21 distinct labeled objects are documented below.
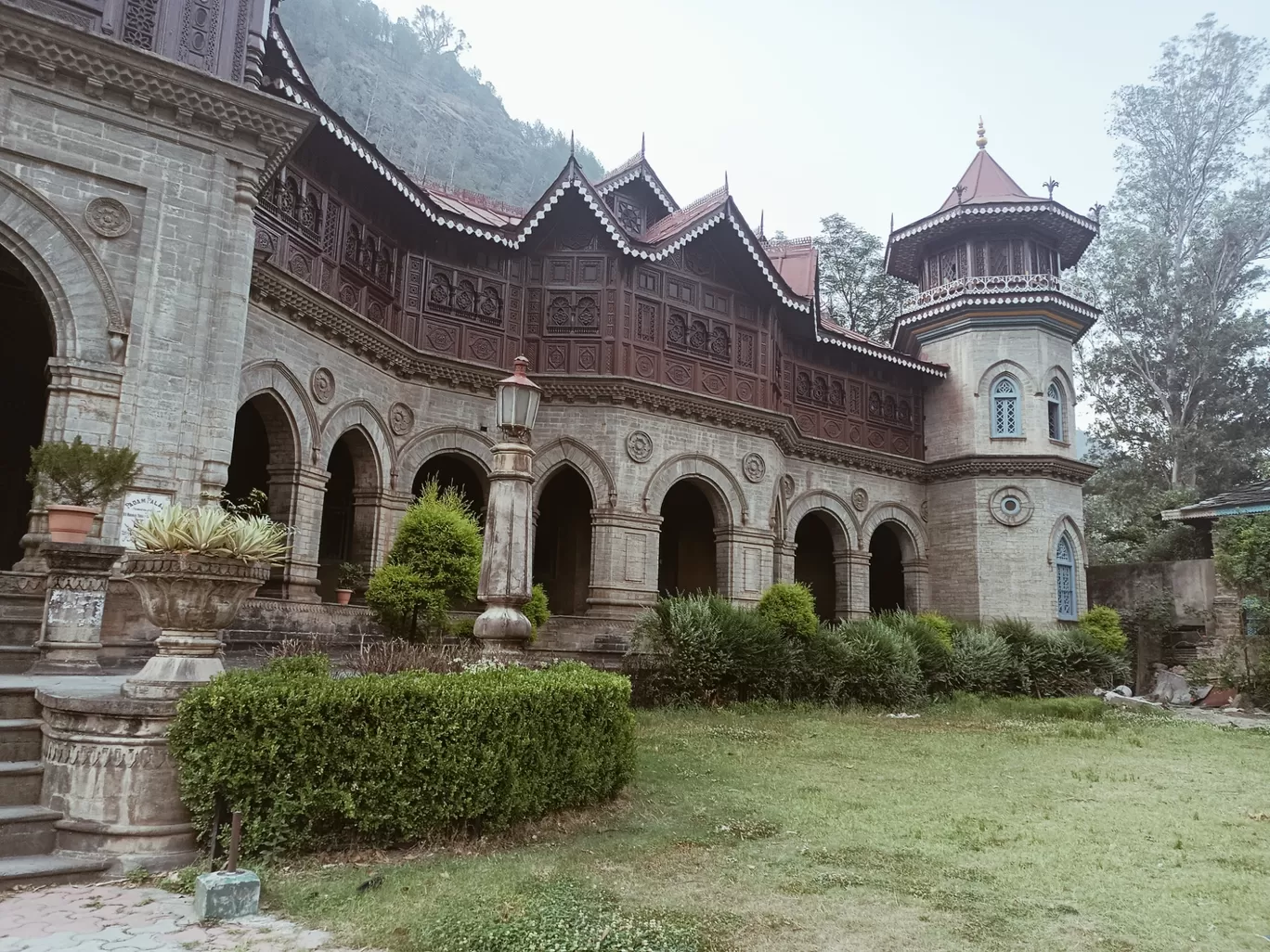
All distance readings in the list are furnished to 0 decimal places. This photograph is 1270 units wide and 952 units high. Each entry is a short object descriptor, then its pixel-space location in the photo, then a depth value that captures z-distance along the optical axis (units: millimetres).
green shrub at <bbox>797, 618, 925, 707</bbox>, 14914
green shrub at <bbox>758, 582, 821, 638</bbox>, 15227
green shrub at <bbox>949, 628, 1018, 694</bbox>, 17250
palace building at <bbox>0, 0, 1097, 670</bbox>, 9898
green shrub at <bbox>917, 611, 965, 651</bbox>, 18531
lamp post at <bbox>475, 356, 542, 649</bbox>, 7492
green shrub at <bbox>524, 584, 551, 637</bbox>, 13156
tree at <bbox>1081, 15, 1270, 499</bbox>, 29641
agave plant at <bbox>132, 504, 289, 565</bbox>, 5617
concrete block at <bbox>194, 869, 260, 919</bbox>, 4262
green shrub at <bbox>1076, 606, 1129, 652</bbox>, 20844
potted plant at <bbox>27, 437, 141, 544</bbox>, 8195
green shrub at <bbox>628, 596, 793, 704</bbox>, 13545
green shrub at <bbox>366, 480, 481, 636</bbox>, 10648
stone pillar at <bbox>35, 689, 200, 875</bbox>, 5062
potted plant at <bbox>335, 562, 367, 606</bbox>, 14125
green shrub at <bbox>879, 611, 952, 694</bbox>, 16578
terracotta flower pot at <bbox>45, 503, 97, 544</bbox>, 8172
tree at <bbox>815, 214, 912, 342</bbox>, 36000
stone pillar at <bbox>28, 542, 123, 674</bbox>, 7535
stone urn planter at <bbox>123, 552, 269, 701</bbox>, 5520
